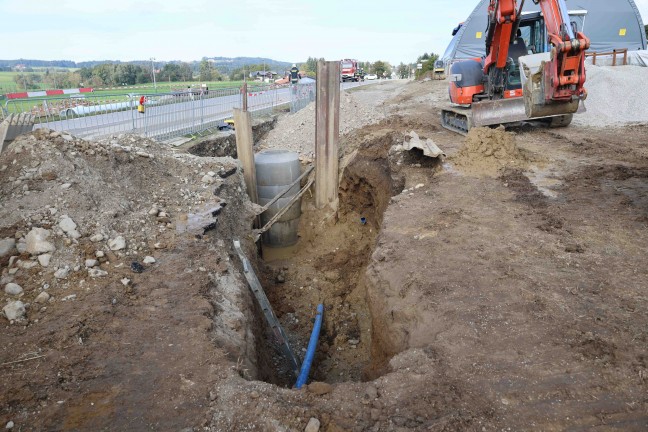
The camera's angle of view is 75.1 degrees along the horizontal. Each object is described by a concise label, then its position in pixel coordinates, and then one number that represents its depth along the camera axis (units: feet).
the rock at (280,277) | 28.32
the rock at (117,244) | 17.12
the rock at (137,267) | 16.40
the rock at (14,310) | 13.29
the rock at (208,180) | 25.18
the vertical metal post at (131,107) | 33.42
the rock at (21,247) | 15.71
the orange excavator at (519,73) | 25.39
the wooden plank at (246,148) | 30.32
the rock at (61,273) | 15.13
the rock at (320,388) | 11.02
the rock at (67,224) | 16.83
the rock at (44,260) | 15.42
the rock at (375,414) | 9.90
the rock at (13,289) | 14.20
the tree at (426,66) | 136.75
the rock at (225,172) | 27.01
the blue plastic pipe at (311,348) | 16.28
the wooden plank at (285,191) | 30.60
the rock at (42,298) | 14.15
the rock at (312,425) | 9.67
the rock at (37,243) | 15.69
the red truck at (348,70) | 141.08
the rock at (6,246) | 15.51
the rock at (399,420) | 9.61
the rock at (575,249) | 16.33
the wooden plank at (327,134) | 30.27
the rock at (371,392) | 10.55
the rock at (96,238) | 17.04
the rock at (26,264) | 15.20
